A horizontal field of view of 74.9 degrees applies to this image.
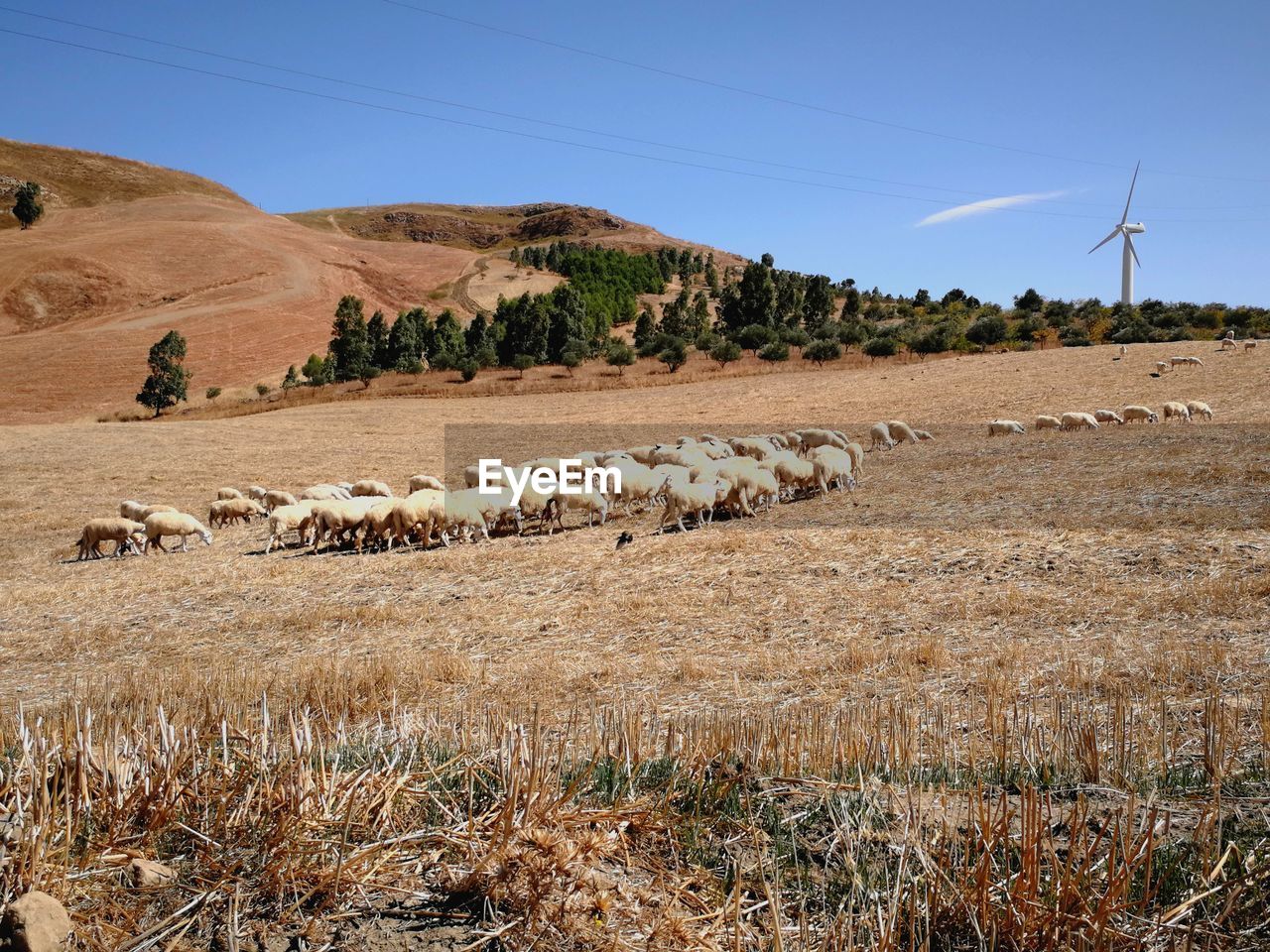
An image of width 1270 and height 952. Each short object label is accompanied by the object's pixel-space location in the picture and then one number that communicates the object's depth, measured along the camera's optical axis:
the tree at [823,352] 60.38
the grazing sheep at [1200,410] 27.28
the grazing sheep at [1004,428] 27.30
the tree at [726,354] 65.50
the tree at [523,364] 70.06
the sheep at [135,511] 19.33
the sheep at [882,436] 26.59
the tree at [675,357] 66.12
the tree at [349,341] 85.94
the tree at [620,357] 67.88
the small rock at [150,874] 3.64
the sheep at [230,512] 21.33
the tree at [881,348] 59.69
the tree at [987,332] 59.91
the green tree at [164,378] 75.69
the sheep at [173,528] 17.48
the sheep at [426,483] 21.47
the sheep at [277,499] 21.08
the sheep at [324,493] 20.02
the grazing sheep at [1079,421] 26.19
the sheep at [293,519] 17.05
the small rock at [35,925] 3.08
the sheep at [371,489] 20.86
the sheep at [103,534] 17.02
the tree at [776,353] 62.53
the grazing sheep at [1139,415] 27.41
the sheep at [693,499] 15.89
